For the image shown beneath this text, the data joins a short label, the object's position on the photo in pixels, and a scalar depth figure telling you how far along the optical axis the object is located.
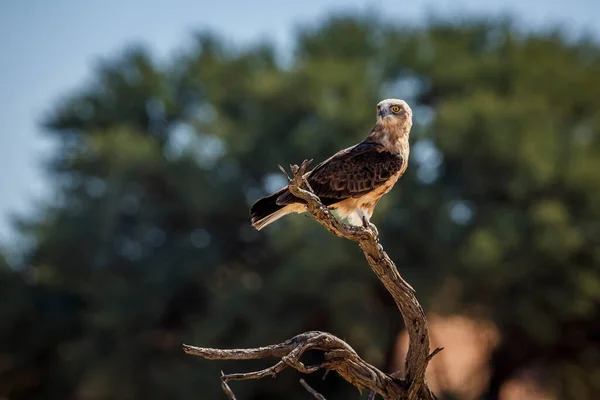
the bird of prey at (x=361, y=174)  16.48
